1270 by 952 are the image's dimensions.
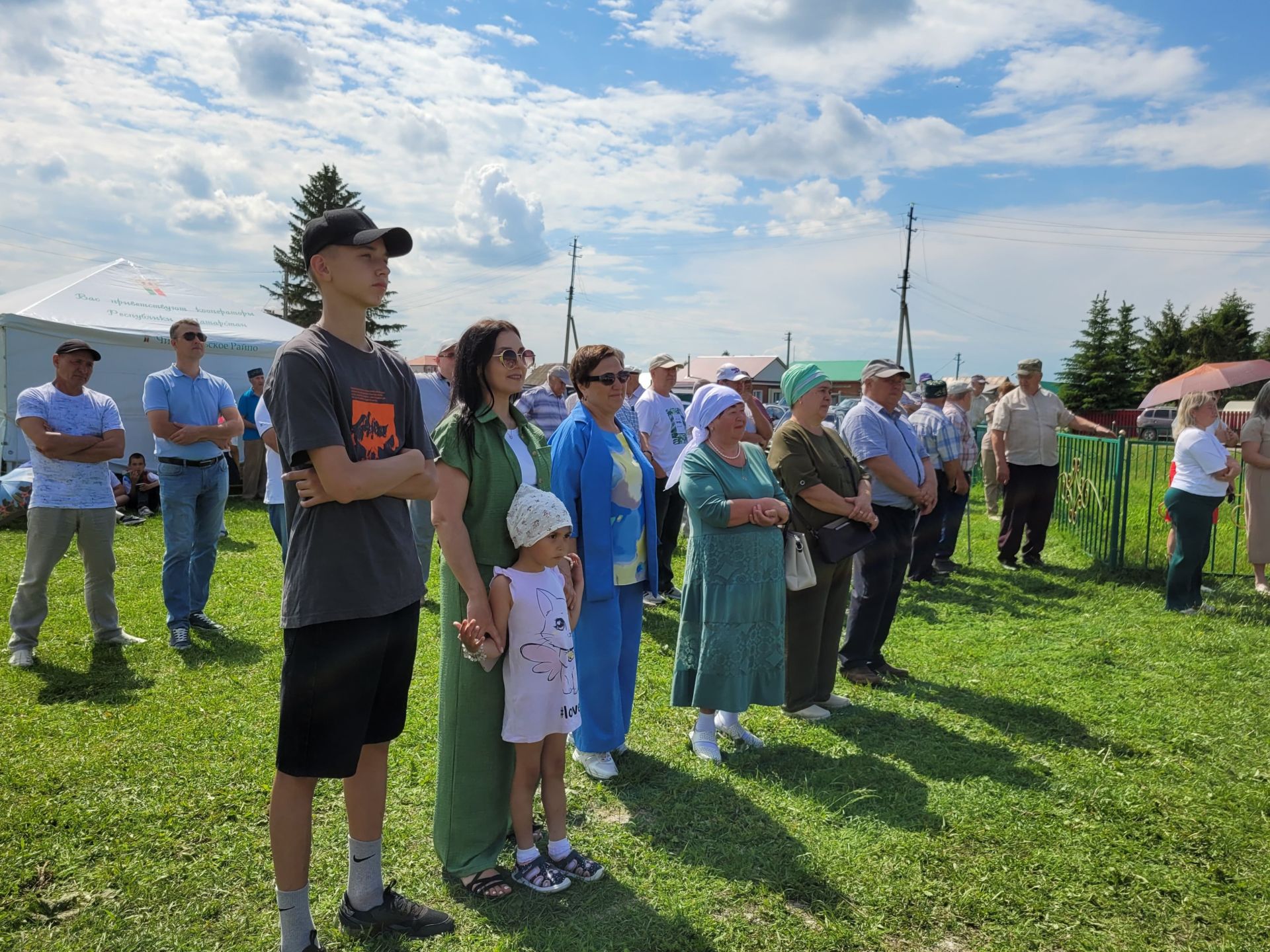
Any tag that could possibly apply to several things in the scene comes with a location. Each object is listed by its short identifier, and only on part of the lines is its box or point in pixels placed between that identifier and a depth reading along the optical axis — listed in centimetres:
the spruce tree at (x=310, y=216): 4203
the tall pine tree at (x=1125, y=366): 4784
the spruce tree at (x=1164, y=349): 4650
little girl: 295
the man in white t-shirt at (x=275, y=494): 652
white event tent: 1230
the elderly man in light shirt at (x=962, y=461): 918
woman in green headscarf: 486
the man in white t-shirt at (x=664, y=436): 792
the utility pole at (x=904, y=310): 4344
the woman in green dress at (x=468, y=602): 303
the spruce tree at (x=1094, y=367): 4803
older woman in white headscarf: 430
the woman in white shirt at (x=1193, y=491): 685
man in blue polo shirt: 588
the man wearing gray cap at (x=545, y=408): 857
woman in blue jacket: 380
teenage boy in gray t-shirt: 237
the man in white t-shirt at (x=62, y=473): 536
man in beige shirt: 905
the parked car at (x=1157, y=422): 3778
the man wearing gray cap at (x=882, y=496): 545
